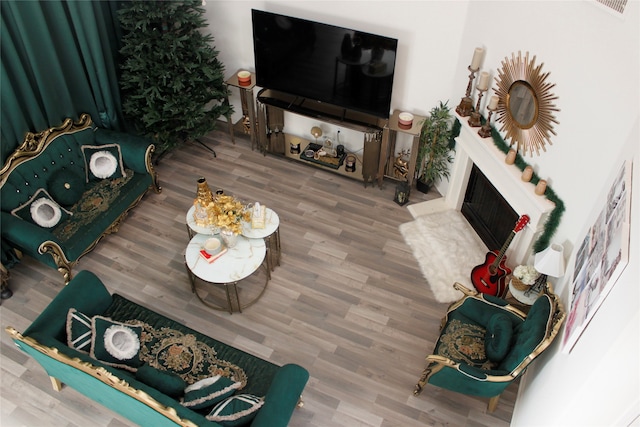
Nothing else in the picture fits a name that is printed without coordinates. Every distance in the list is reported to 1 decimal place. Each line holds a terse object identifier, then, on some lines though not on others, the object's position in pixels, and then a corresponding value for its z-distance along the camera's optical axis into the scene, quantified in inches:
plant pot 198.8
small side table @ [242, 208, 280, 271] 154.0
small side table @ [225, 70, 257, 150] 205.3
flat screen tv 171.9
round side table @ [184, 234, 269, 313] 143.1
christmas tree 178.1
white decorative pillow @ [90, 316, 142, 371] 120.9
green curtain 153.3
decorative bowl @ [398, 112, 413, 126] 183.3
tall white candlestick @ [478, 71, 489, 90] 154.7
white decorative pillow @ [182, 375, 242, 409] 107.2
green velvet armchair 115.5
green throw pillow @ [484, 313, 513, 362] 122.5
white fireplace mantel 141.6
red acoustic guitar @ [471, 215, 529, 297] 155.2
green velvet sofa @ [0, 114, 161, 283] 153.6
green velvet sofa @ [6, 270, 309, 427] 104.8
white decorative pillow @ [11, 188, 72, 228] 158.1
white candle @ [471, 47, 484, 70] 154.8
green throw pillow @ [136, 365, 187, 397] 110.2
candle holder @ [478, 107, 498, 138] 160.9
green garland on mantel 135.4
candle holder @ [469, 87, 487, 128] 163.3
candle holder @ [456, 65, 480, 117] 164.2
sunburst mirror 134.3
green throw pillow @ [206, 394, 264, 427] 104.4
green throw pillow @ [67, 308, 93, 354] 120.3
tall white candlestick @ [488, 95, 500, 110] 151.7
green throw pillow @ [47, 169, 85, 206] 166.2
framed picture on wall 79.5
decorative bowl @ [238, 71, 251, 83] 204.1
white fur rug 166.6
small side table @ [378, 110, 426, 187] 183.5
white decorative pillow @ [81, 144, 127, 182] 177.8
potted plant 181.5
